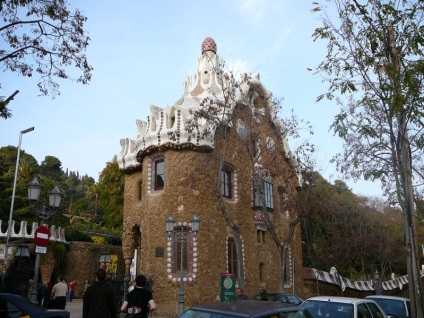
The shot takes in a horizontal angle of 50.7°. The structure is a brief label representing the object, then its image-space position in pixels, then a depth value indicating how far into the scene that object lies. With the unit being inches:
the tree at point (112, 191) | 1505.9
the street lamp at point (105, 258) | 811.4
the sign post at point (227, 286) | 636.1
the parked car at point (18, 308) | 303.4
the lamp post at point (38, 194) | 422.6
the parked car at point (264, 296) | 612.7
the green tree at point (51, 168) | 2623.5
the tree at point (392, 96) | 329.4
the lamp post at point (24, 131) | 910.4
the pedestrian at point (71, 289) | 1053.7
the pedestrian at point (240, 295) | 534.3
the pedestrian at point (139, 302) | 247.1
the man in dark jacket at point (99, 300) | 238.7
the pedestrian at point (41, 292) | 695.1
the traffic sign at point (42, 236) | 369.1
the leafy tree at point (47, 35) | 346.0
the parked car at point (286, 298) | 609.0
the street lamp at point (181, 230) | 578.4
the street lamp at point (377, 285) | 1062.4
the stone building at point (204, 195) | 749.9
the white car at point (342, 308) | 328.2
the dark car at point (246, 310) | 205.3
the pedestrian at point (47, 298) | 544.7
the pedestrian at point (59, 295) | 494.0
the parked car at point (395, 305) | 454.9
